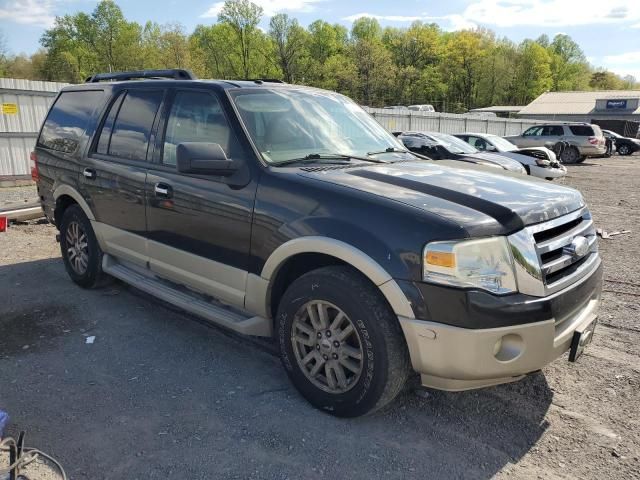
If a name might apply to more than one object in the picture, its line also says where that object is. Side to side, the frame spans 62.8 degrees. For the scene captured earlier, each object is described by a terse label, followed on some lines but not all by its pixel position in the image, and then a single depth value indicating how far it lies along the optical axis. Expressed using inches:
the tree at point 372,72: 2455.7
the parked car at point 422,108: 1547.2
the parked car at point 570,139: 978.1
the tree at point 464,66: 3171.8
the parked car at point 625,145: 1205.7
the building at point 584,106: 2139.5
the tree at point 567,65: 3503.9
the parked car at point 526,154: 525.0
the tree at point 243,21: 2512.6
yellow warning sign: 501.1
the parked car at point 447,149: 452.4
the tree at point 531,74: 3176.7
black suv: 101.9
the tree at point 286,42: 2645.2
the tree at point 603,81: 3715.6
